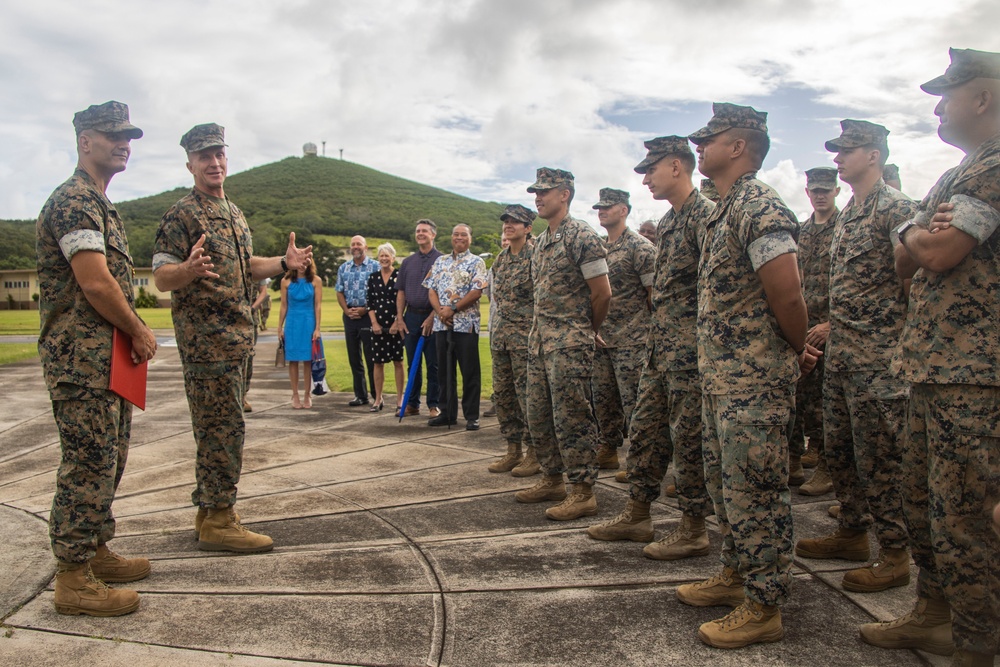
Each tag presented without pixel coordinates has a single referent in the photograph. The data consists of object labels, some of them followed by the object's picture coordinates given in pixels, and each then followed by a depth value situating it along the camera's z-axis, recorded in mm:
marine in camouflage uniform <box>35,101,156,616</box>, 3195
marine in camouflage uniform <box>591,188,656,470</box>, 5703
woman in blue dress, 8695
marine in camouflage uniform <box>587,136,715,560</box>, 3730
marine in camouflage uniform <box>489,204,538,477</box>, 5773
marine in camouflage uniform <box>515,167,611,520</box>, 4637
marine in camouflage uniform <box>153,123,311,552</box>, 3885
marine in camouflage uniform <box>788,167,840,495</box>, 5320
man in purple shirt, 8086
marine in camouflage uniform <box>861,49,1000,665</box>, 2535
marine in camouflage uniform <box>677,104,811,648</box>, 2893
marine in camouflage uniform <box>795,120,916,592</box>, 3541
